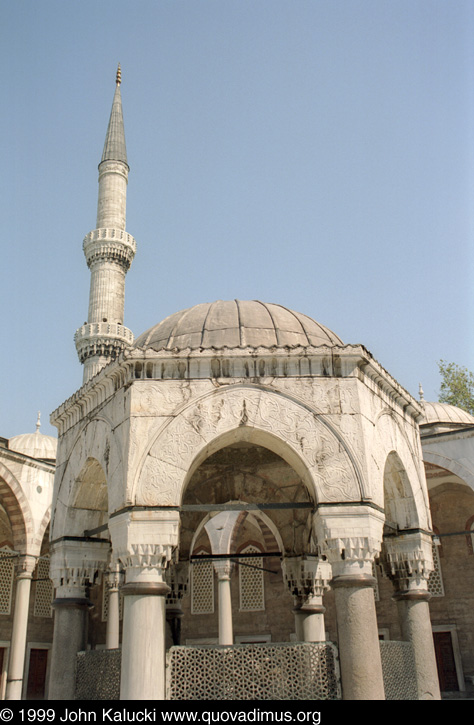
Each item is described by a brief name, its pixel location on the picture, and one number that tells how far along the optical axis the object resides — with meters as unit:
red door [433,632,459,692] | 15.59
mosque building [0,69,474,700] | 5.66
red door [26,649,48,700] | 17.73
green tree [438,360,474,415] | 21.92
